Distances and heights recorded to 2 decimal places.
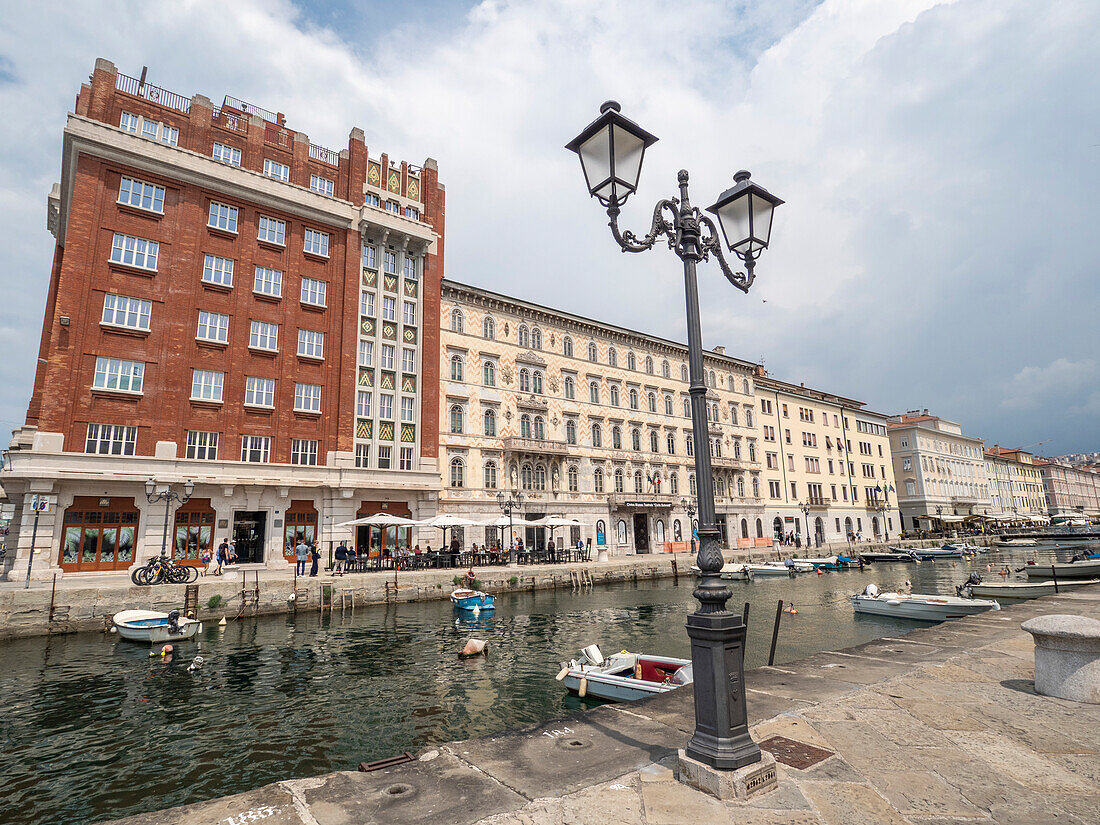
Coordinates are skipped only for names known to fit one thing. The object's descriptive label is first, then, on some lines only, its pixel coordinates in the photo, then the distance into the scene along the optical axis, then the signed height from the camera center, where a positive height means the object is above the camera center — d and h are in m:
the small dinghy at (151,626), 18.16 -3.27
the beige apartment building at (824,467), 60.50 +5.57
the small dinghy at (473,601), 23.17 -3.40
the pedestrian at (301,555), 27.72 -1.57
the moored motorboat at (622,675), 11.96 -3.67
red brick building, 27.41 +10.92
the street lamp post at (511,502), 38.81 +1.33
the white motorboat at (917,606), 20.30 -3.70
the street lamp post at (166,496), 25.61 +1.54
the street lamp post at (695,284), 4.63 +2.77
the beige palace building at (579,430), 40.34 +7.46
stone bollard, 6.82 -1.90
